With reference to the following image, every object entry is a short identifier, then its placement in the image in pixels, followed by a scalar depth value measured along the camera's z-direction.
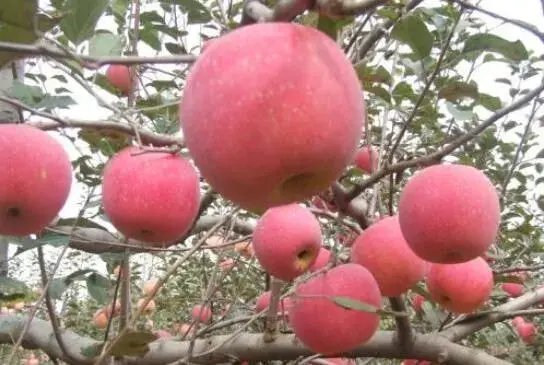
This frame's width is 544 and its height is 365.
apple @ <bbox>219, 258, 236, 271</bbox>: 2.80
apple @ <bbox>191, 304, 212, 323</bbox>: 2.31
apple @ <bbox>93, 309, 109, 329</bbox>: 2.97
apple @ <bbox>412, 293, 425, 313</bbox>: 2.04
